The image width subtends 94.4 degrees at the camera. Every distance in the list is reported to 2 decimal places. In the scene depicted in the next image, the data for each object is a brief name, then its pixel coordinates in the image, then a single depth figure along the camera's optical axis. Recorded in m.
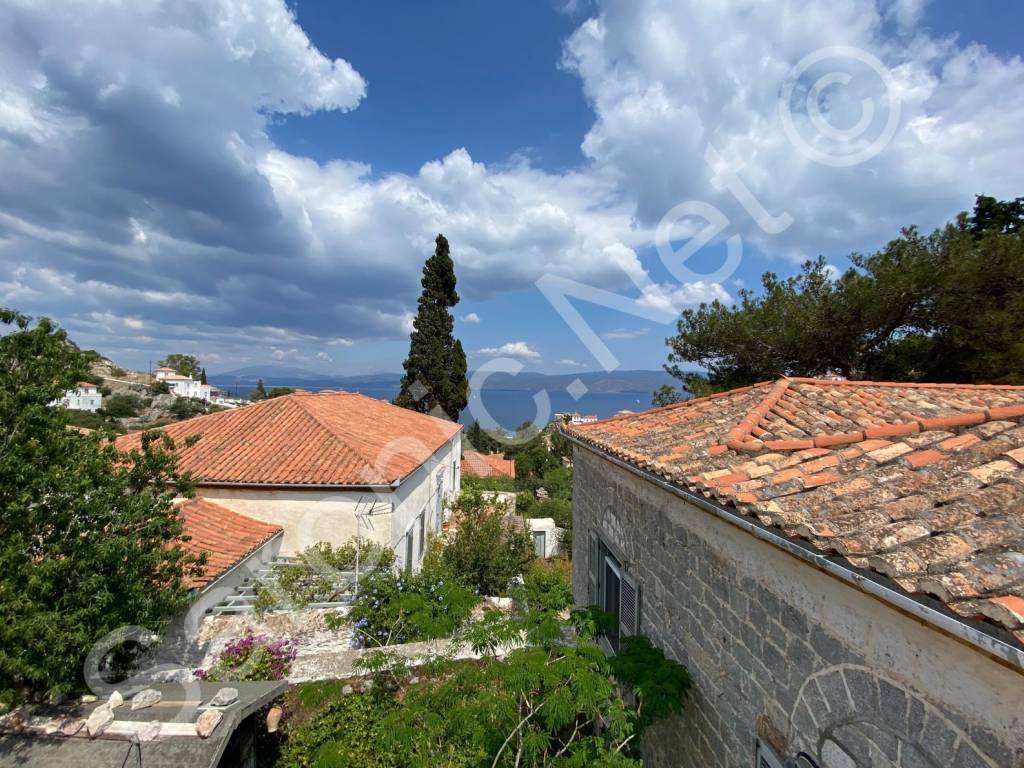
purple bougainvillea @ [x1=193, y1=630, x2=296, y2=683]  6.30
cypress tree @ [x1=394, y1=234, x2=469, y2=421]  28.77
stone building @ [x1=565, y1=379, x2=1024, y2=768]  1.66
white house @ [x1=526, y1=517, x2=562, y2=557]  23.25
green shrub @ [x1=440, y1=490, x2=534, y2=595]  13.11
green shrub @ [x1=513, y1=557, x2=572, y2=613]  5.17
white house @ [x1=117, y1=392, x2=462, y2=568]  10.53
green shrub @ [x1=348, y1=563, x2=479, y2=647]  6.73
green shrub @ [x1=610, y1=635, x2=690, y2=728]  3.75
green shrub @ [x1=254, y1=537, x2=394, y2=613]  8.66
